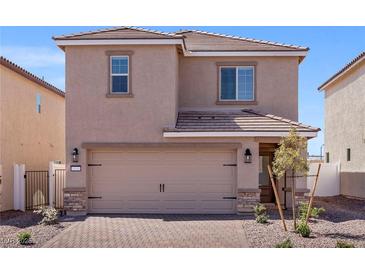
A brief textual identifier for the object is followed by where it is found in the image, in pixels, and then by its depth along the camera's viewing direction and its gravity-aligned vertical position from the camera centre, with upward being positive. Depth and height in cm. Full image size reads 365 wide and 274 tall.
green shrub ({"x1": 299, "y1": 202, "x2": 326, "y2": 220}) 1437 -221
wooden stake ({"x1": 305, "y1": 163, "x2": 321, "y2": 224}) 1345 -202
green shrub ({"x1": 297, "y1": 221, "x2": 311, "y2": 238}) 1264 -236
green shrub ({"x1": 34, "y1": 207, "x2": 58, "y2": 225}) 1476 -244
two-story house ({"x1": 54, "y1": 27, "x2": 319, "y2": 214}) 1714 -22
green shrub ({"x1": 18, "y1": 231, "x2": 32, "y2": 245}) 1177 -242
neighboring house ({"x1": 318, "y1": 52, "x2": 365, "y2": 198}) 2298 +59
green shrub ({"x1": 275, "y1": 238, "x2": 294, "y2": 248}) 1103 -238
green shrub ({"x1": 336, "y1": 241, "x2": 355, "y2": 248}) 1095 -236
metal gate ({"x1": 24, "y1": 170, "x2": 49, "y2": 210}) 1976 -224
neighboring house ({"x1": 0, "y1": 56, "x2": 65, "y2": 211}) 1817 +42
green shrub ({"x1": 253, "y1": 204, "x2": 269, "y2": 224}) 1495 -242
